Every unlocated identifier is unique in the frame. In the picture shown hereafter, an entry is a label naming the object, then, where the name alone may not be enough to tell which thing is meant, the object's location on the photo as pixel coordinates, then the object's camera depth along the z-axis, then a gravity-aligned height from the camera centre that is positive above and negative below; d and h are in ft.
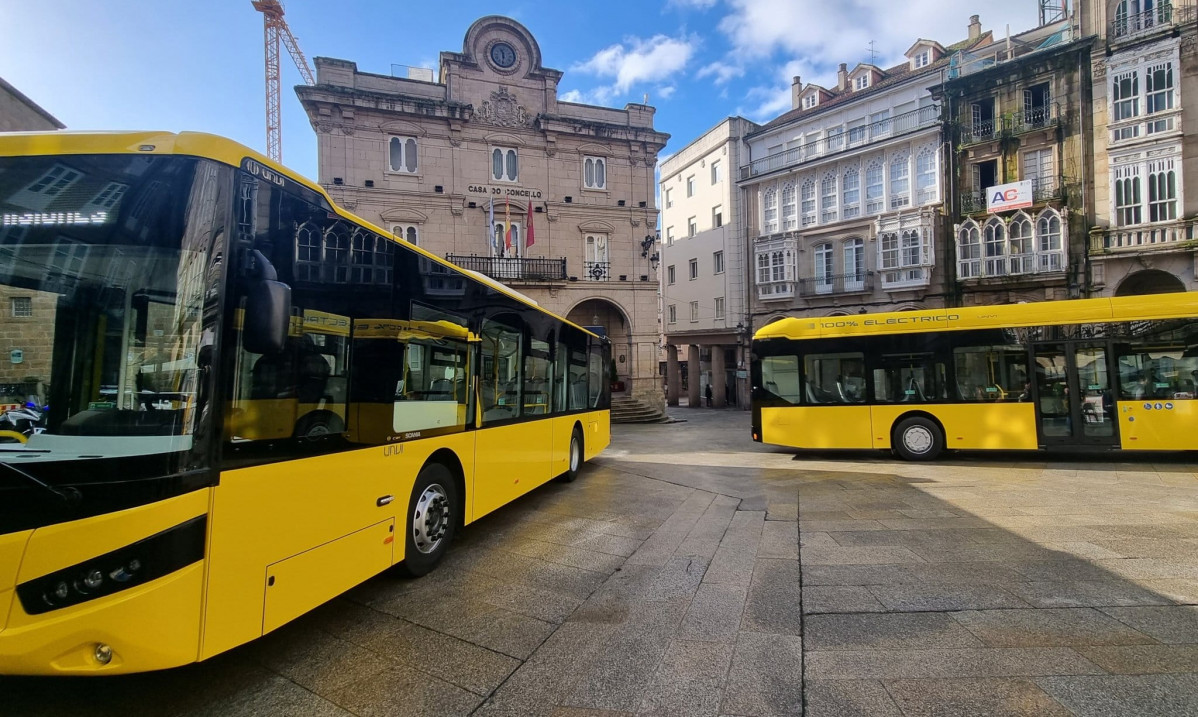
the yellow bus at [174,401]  7.83 -0.48
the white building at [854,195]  85.87 +28.87
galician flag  74.69 +19.36
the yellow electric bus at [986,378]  33.45 -0.77
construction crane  169.37 +97.60
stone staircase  75.87 -5.92
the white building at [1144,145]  67.82 +27.50
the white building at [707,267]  107.04 +21.03
